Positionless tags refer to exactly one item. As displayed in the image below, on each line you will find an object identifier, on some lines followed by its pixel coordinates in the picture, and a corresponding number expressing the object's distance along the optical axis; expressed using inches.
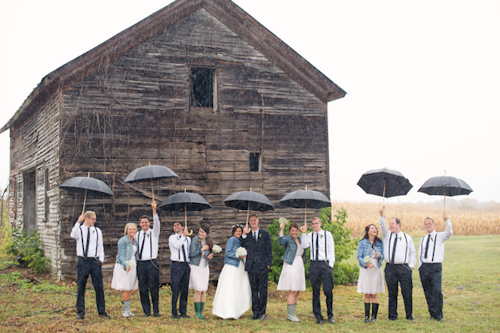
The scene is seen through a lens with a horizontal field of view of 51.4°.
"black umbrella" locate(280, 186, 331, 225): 420.8
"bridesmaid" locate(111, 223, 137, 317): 391.2
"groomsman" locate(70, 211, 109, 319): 382.9
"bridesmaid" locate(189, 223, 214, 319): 407.1
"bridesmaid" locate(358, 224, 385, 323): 393.7
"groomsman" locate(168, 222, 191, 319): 403.5
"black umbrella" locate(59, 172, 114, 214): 391.9
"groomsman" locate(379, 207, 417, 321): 395.2
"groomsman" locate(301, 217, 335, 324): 399.9
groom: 410.3
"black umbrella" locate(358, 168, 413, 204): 410.3
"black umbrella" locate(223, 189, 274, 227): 416.8
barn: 545.0
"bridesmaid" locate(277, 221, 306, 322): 404.5
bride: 403.2
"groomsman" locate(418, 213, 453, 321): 402.3
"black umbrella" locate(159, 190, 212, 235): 423.2
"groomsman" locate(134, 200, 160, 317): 395.9
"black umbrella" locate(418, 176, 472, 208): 407.5
